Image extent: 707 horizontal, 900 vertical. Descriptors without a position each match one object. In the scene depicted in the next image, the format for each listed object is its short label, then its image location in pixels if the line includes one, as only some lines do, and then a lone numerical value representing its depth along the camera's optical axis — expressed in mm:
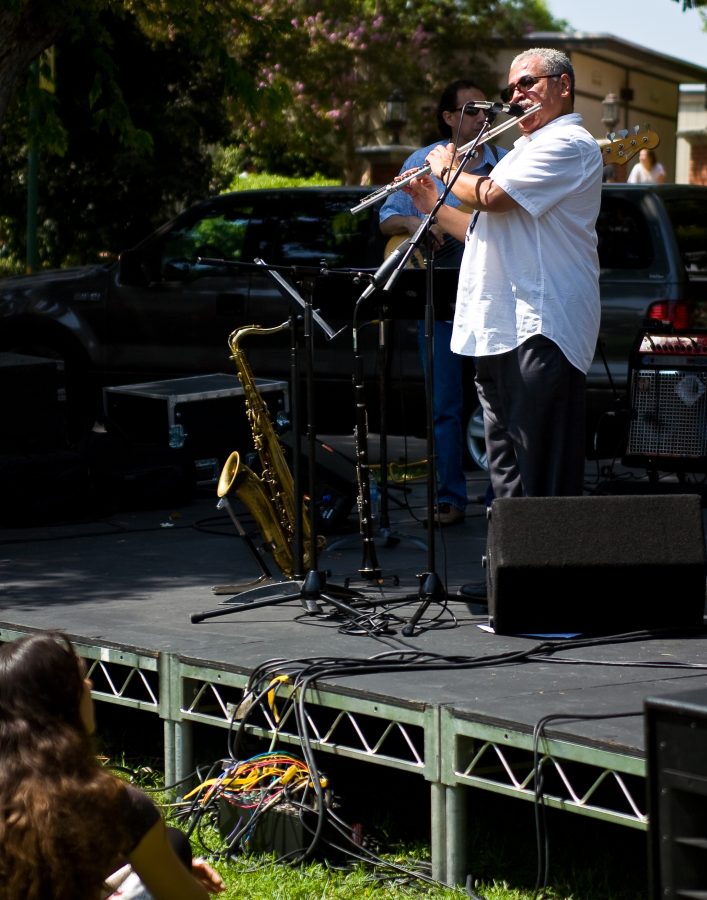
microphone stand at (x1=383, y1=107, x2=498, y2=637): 7508
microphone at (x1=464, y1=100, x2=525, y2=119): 7437
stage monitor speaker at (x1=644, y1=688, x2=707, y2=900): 4635
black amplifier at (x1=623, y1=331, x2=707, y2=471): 11800
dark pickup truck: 13773
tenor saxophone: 9097
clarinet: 8597
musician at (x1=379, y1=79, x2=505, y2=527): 10448
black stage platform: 5900
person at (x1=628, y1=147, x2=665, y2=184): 27059
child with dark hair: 3876
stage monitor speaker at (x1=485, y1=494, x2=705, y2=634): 7194
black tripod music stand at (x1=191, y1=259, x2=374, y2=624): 8027
